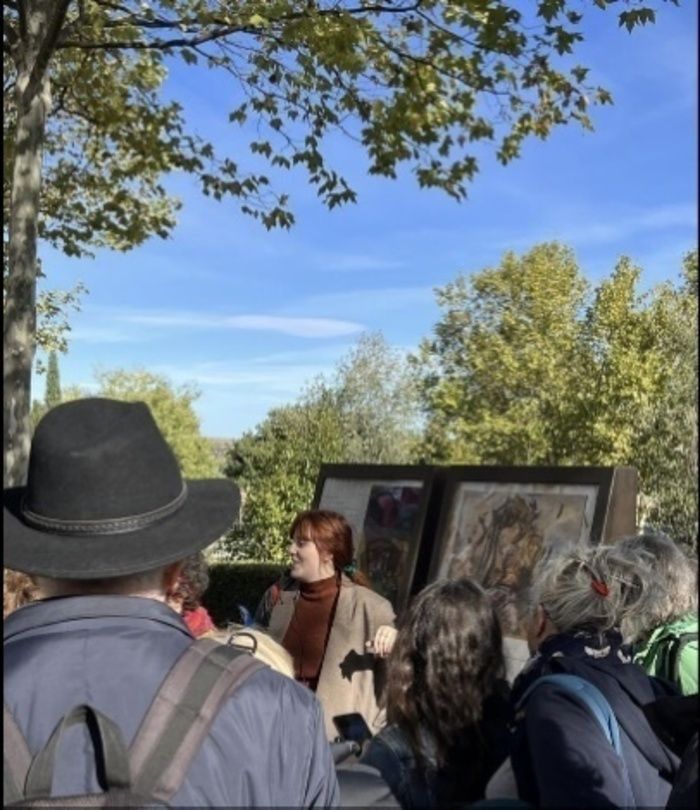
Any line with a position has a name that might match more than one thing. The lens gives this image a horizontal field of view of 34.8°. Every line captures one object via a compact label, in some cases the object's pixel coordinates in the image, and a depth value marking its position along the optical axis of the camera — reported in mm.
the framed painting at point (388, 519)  6352
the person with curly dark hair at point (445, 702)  2506
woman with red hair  4777
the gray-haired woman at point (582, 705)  2209
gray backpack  1638
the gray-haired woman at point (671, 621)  3127
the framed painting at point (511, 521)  5379
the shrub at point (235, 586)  10484
